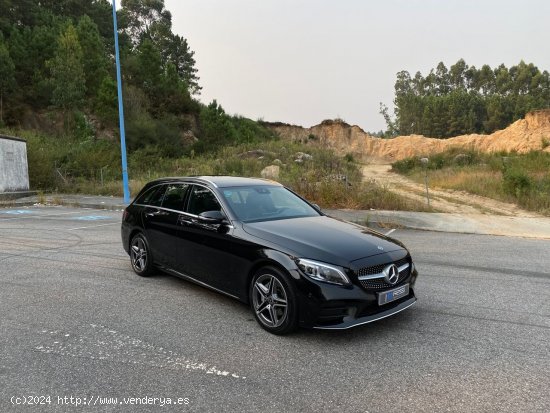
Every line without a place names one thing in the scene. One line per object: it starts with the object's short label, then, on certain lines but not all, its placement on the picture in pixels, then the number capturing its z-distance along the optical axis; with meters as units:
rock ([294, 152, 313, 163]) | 31.48
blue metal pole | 17.72
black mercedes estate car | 4.01
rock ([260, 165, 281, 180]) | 24.09
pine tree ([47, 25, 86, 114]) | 37.34
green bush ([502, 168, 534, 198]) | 16.77
